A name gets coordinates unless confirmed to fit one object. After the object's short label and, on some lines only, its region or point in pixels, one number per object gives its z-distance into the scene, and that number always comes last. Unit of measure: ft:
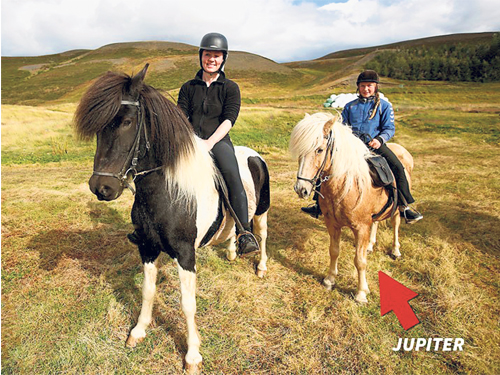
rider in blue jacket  13.79
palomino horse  11.39
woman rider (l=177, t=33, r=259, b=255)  10.34
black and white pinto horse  7.24
